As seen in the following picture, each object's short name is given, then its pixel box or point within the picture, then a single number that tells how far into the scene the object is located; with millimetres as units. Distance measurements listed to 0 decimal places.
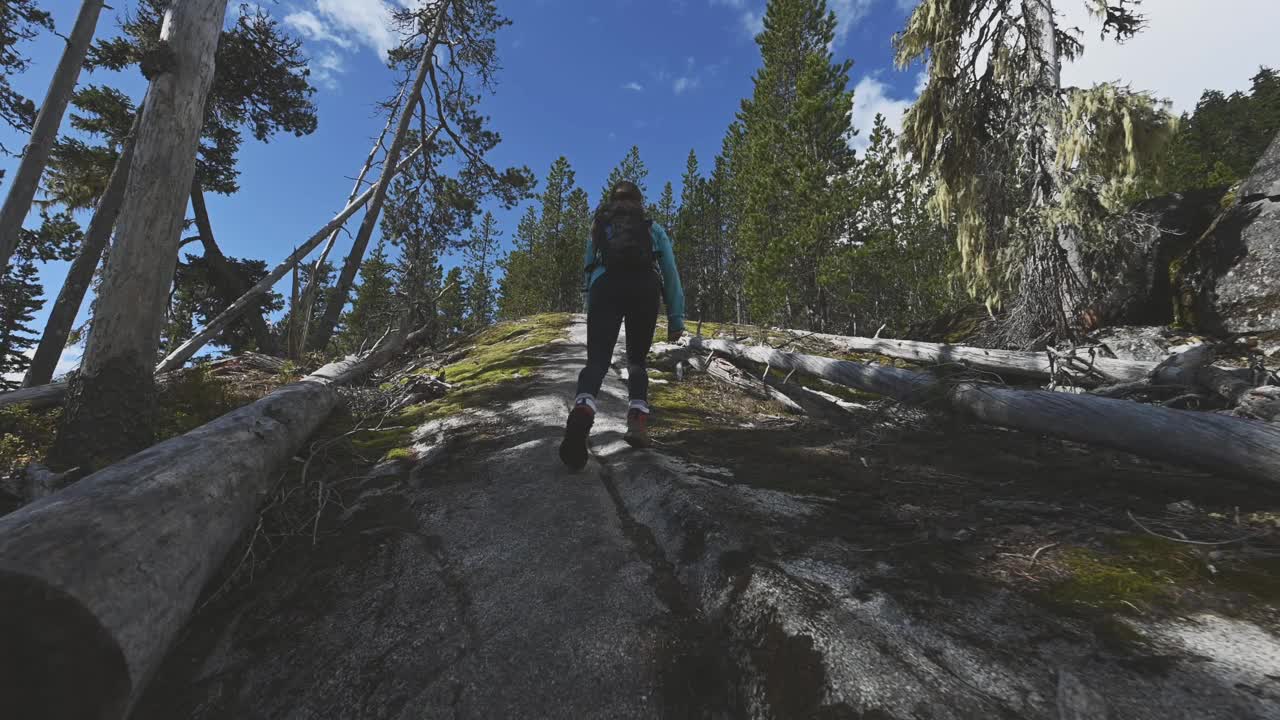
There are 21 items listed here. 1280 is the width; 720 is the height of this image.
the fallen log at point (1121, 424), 2423
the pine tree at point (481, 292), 43250
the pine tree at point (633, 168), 42125
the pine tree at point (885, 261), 20047
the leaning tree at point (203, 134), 8516
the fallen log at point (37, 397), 5438
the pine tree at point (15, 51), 8359
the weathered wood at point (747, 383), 6210
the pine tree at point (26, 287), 13305
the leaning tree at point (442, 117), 13031
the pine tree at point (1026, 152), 7340
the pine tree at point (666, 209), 41719
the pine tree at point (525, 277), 39250
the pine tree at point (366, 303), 30391
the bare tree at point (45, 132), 6707
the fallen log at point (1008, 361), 4844
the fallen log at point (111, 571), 1307
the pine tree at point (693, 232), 38562
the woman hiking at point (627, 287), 3508
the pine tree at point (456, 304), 31153
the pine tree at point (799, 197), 20688
